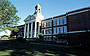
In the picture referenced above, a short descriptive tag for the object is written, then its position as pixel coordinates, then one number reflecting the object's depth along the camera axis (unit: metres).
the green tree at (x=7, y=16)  28.84
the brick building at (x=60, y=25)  20.70
